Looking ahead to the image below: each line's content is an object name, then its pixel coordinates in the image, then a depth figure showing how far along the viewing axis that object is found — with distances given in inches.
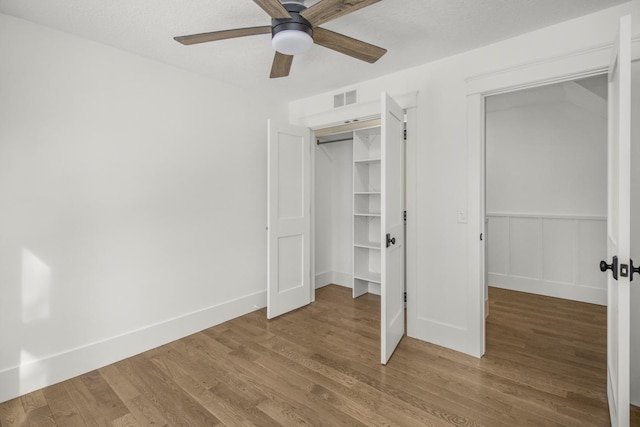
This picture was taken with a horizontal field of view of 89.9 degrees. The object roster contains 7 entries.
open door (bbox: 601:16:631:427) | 53.4
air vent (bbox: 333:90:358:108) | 133.9
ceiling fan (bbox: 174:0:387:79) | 60.8
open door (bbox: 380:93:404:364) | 95.7
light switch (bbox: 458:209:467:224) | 105.2
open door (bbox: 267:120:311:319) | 132.7
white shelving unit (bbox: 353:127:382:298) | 159.0
